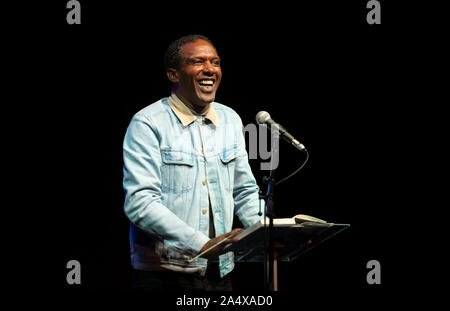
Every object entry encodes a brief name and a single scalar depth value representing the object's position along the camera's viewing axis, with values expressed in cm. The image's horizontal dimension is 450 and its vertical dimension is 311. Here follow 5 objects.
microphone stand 471
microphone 496
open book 466
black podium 474
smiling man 546
